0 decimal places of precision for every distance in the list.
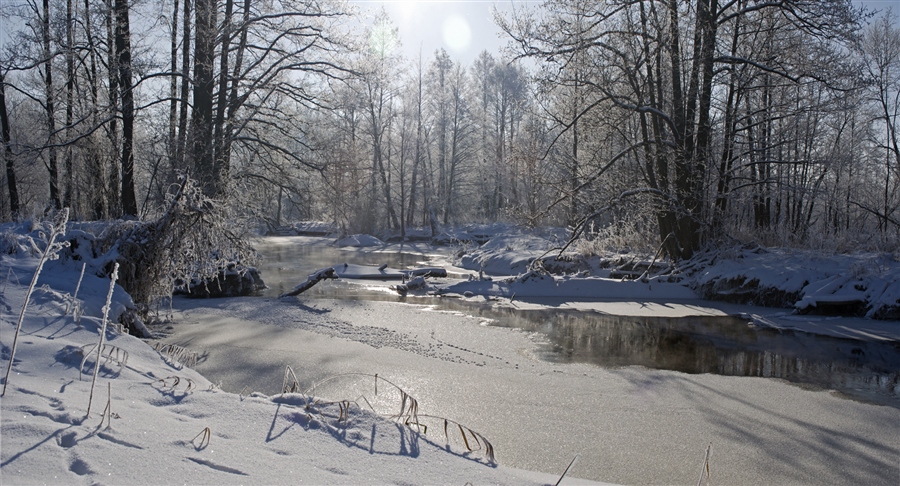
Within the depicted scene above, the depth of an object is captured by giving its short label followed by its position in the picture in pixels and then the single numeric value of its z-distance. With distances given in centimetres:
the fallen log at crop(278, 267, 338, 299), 1065
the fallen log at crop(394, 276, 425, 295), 1164
